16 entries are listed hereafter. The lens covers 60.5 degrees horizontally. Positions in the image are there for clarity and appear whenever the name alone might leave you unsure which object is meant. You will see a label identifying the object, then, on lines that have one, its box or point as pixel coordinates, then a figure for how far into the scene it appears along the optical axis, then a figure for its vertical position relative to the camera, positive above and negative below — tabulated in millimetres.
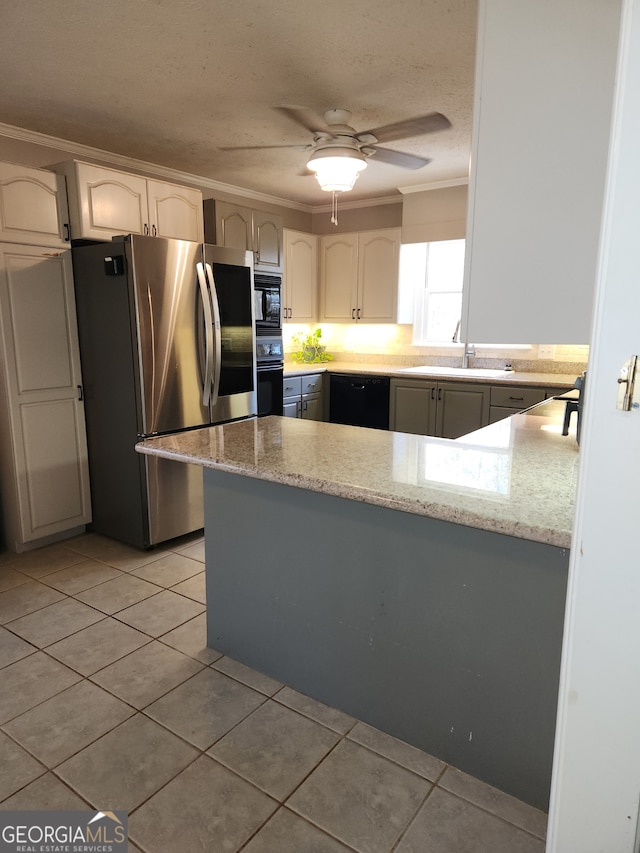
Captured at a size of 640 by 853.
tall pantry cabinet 2963 -256
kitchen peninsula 1460 -765
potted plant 5598 -238
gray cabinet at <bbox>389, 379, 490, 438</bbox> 4324 -656
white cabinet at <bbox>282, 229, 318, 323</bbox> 5129 +450
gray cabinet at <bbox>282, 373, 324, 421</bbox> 4742 -631
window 5078 +365
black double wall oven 4142 -133
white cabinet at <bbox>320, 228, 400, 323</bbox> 5035 +464
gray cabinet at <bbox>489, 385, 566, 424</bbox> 4070 -534
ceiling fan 2766 +907
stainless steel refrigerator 3049 -218
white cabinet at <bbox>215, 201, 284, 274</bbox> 4105 +712
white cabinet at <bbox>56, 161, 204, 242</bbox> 3076 +713
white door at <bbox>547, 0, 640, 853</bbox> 743 -372
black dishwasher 4855 -669
